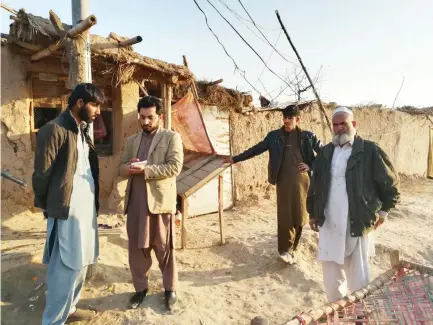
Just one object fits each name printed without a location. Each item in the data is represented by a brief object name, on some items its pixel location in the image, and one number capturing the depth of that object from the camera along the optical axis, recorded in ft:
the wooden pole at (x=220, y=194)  15.47
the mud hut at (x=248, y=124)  22.80
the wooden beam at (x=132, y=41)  12.19
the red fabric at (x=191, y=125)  17.21
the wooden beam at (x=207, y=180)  13.80
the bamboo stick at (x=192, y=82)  19.48
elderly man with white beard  8.62
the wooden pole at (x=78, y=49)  10.87
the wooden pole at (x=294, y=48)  20.10
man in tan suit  9.28
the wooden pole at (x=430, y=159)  42.44
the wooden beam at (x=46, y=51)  13.45
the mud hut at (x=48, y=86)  14.40
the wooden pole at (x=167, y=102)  18.65
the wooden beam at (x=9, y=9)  11.60
